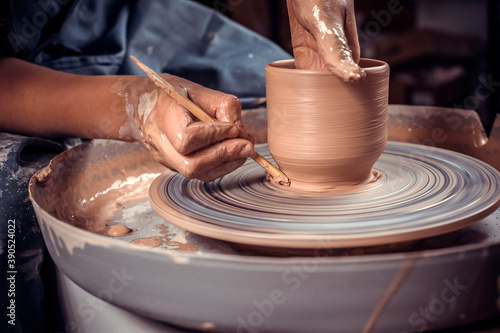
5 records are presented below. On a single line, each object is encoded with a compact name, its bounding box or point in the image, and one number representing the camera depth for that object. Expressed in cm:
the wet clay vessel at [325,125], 89
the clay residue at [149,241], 94
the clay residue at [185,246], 90
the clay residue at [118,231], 99
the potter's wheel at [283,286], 60
